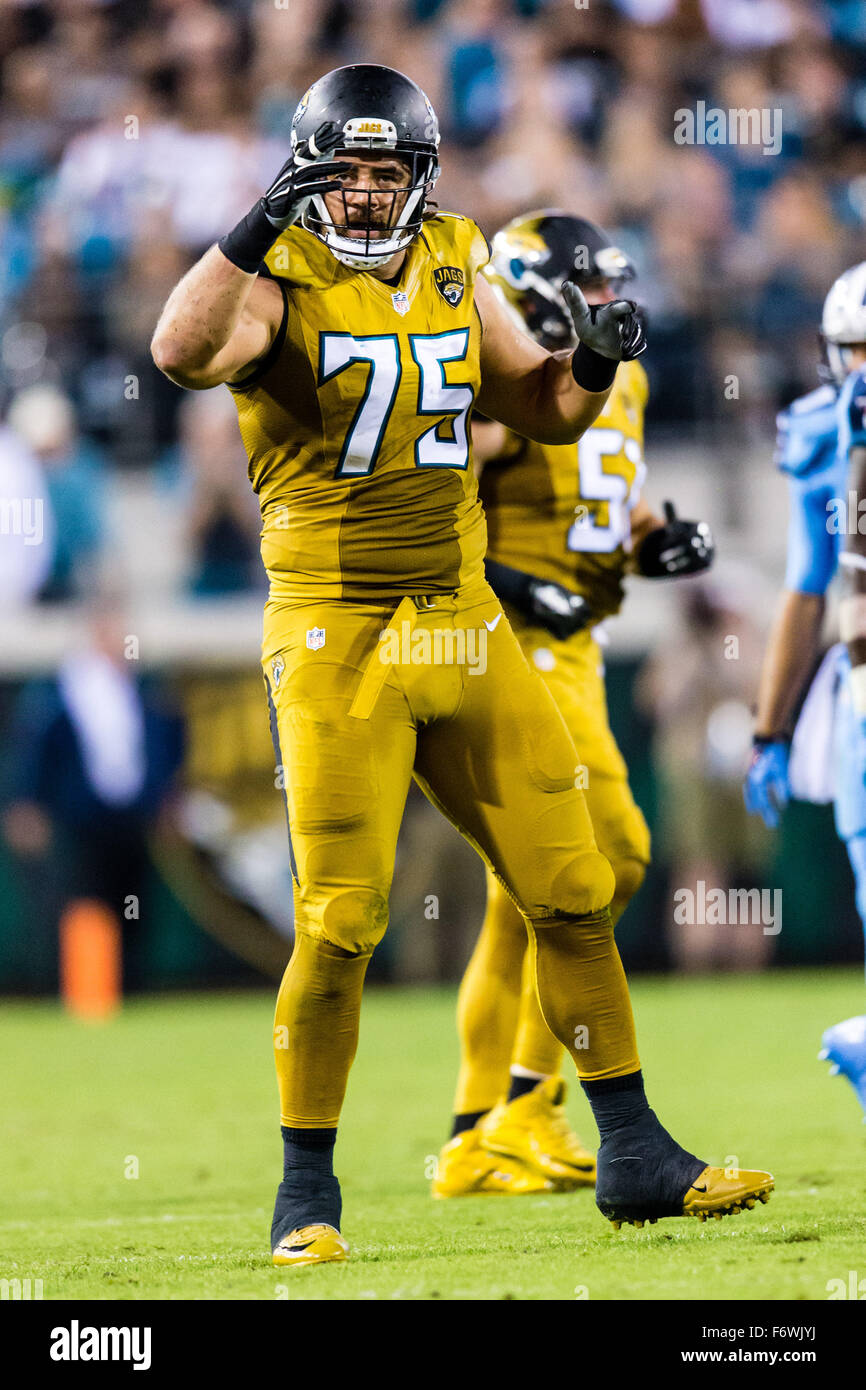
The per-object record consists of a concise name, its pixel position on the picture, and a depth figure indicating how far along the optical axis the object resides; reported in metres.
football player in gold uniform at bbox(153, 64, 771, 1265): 7.18
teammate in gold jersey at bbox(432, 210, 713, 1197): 9.48
